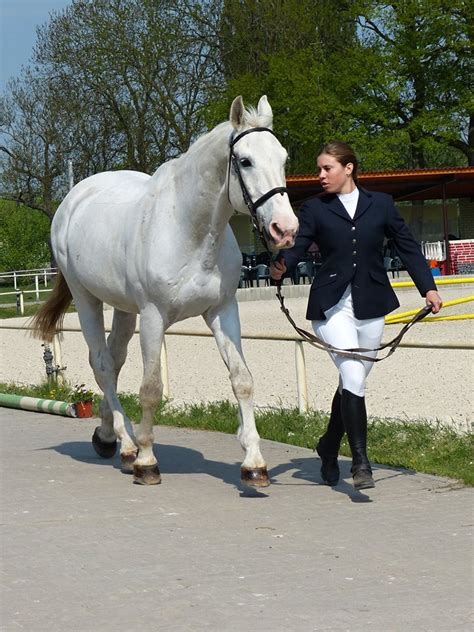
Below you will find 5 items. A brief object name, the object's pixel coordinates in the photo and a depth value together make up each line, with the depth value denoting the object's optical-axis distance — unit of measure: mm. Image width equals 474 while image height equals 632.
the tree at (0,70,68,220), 47281
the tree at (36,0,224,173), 44375
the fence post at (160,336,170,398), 11625
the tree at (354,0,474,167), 45531
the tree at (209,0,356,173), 45031
